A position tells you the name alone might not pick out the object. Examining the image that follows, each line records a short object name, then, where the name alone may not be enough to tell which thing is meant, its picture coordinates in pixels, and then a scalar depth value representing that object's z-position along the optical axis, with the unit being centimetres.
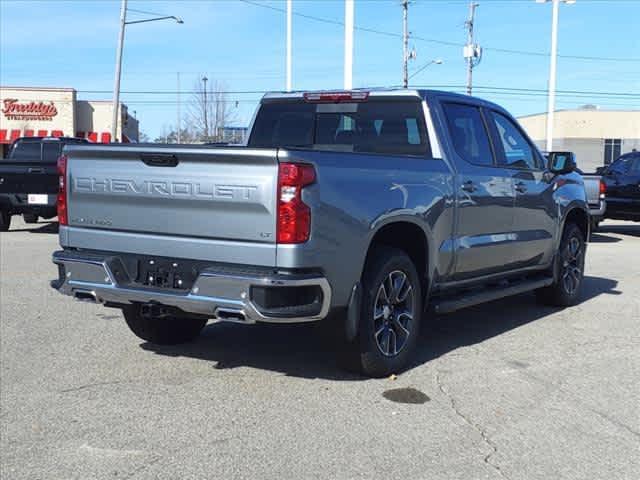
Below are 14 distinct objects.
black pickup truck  1461
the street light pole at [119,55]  2723
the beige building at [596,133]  6462
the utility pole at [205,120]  4892
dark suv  1576
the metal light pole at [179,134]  5959
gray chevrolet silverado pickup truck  450
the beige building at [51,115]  4406
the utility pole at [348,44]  1816
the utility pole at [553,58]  2853
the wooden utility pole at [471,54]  4506
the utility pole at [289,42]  2527
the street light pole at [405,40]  4675
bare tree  4959
